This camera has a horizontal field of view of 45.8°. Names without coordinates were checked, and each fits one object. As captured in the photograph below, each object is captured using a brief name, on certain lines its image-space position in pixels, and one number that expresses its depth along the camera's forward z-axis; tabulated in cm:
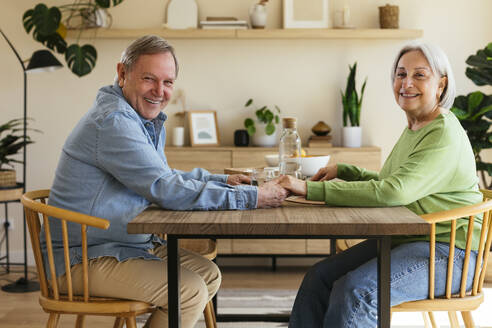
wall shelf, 418
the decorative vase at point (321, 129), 427
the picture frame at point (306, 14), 428
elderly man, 178
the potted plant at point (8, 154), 375
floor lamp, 373
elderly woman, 179
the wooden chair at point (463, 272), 178
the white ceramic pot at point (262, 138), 430
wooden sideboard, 413
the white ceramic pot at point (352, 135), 424
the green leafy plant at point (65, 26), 394
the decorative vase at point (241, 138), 429
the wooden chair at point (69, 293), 177
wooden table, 153
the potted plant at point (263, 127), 423
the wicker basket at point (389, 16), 418
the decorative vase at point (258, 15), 421
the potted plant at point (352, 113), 424
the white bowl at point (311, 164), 250
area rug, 319
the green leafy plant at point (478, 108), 374
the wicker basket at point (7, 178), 374
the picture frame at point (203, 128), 434
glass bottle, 230
